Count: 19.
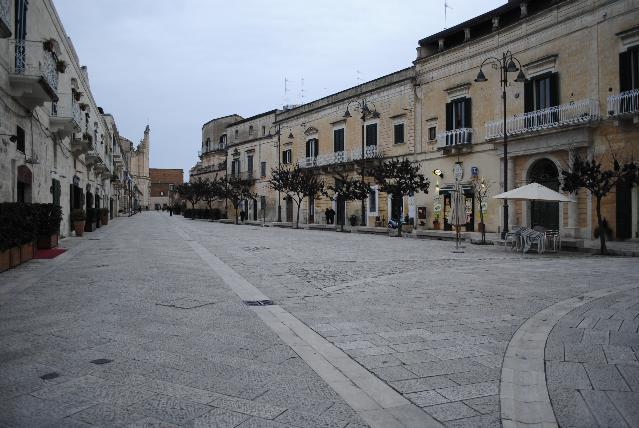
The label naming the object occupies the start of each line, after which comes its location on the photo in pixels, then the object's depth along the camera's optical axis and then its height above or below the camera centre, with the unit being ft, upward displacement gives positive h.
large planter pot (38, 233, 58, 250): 42.80 -2.57
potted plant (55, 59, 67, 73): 51.57 +16.45
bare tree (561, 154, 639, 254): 44.93 +3.21
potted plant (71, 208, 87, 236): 65.46 -1.00
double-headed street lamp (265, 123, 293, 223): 141.59 +16.84
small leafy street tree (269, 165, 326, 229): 106.32 +6.88
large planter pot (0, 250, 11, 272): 28.91 -2.89
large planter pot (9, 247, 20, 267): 30.89 -2.84
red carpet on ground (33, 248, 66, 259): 38.02 -3.38
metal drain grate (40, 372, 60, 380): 11.09 -3.90
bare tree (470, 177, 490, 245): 77.05 +3.96
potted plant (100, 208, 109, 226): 95.25 -0.51
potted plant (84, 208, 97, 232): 76.55 -1.03
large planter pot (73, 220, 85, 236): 65.36 -1.92
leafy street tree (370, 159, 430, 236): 77.05 +5.54
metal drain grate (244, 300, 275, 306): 20.11 -3.96
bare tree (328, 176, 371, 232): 89.92 +4.20
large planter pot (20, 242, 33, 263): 33.58 -2.81
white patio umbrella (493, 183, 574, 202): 47.75 +1.69
